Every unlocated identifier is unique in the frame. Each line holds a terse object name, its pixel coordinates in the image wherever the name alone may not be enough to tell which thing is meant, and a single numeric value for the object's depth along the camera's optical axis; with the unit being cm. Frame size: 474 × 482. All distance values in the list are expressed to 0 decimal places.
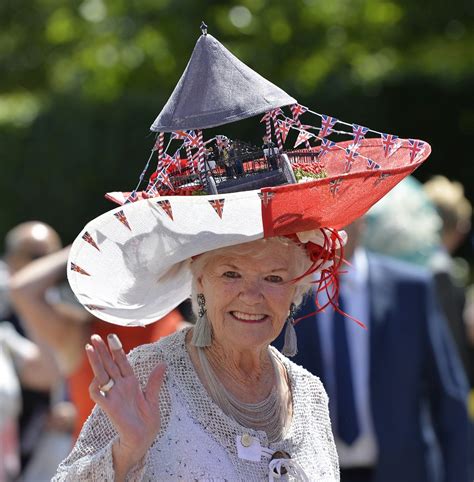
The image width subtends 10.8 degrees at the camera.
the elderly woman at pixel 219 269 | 607
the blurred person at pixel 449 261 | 1500
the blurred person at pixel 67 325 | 974
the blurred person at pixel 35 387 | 1395
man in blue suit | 1075
